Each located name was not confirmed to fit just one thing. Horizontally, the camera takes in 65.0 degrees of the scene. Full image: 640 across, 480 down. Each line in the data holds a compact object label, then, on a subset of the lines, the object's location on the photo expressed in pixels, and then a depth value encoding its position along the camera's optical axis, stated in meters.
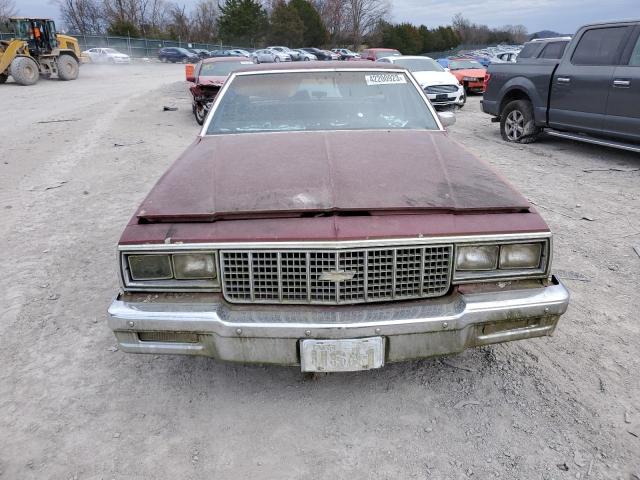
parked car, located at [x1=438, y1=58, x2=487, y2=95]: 18.28
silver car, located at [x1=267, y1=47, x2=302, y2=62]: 43.73
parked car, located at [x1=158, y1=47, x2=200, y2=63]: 48.66
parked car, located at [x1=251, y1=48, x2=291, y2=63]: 36.33
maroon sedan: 2.32
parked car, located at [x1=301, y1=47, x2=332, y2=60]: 47.47
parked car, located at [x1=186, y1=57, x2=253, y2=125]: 11.54
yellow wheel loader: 19.88
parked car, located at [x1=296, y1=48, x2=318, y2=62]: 44.09
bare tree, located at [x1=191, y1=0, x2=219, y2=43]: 70.56
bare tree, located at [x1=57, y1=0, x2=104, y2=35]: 64.69
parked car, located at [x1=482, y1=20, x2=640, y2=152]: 7.09
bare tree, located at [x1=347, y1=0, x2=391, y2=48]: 78.44
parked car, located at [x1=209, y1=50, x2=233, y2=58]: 43.42
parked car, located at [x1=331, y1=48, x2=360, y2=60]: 44.56
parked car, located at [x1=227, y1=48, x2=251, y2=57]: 42.30
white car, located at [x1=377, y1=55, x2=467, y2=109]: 14.05
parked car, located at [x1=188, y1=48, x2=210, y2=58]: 48.38
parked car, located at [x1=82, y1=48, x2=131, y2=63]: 41.09
